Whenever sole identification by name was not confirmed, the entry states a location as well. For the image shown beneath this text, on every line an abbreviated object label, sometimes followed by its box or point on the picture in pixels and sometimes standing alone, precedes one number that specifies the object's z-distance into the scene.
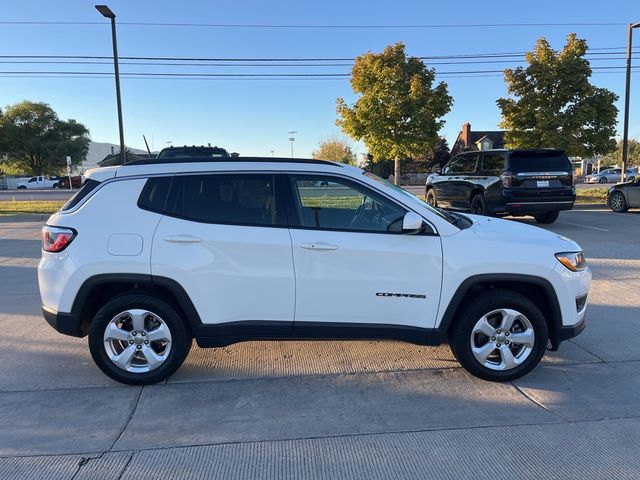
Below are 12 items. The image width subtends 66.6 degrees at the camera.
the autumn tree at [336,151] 67.76
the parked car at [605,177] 48.62
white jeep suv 3.71
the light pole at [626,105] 18.34
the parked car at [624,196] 15.25
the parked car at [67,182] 54.06
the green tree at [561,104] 17.25
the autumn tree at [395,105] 19.36
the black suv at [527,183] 11.81
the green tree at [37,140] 63.69
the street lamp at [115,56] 15.26
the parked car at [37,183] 54.16
